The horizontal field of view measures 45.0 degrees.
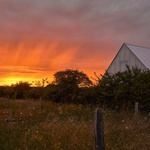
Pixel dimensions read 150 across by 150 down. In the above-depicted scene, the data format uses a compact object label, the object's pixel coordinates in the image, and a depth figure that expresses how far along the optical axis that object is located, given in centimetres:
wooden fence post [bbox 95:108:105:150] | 386
